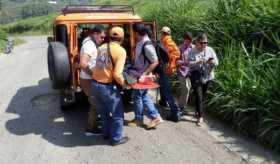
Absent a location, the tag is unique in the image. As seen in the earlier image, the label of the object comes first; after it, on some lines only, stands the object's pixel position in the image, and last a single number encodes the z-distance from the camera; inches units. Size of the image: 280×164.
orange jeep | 245.6
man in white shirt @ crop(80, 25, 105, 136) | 221.0
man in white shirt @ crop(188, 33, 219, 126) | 243.6
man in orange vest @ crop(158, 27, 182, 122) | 255.8
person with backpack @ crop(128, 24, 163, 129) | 233.1
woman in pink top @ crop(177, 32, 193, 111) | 254.6
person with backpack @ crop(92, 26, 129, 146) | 206.2
